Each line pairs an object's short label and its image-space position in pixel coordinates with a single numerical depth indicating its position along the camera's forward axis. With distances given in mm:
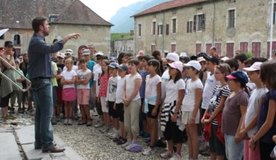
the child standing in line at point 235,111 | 4484
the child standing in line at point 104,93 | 8508
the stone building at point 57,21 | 45250
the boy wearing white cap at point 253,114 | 3939
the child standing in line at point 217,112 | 5012
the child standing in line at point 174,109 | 5992
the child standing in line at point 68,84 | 9156
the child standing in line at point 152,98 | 6617
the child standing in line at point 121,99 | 7305
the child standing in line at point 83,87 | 9117
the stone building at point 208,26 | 27641
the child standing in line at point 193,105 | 5711
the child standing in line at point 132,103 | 6854
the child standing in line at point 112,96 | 7941
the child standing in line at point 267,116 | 3592
